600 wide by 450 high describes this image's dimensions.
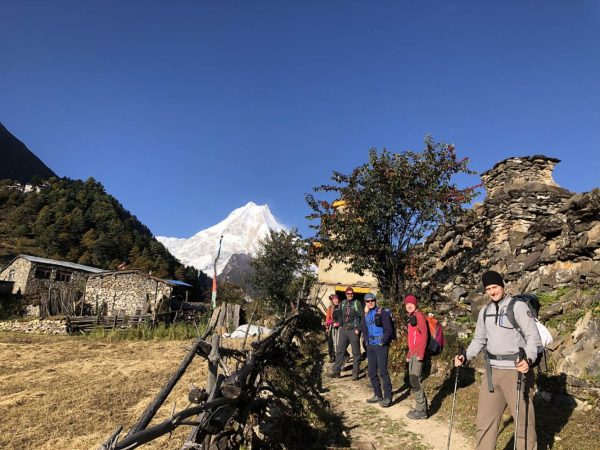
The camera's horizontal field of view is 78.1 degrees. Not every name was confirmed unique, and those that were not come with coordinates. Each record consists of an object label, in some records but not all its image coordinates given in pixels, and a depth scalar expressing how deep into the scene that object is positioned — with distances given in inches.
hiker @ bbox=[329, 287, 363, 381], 322.3
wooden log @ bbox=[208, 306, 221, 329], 768.1
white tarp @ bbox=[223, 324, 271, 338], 687.1
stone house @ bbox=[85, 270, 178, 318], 1063.6
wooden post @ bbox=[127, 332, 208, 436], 110.8
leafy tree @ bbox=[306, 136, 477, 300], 394.6
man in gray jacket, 141.3
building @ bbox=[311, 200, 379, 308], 773.3
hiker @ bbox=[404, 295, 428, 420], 228.4
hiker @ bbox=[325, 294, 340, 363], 398.3
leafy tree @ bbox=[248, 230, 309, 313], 1035.3
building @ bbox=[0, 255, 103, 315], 1201.4
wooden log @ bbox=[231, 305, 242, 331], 790.5
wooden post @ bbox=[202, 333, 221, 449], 169.2
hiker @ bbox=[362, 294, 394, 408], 248.4
